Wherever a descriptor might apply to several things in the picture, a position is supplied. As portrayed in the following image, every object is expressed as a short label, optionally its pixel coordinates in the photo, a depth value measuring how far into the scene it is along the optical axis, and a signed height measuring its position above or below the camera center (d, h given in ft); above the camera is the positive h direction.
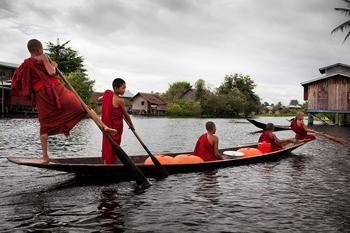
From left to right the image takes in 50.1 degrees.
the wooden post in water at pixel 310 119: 168.35 -1.82
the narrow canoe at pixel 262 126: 86.60 -2.78
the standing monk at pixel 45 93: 28.27 +1.52
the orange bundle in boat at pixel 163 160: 38.47 -4.84
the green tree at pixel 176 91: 353.84 +22.45
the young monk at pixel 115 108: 33.30 +0.47
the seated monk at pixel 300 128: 61.31 -2.18
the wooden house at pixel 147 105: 327.47 +7.69
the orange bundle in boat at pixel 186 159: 39.83 -4.85
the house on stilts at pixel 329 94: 153.58 +8.92
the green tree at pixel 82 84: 212.43 +16.65
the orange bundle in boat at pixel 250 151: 48.99 -4.86
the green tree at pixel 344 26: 137.98 +32.98
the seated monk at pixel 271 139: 53.62 -3.56
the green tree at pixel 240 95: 322.34 +18.62
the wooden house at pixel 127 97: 347.77 +16.58
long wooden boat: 30.12 -5.14
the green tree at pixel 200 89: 330.13 +22.61
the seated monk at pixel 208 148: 42.21 -3.86
